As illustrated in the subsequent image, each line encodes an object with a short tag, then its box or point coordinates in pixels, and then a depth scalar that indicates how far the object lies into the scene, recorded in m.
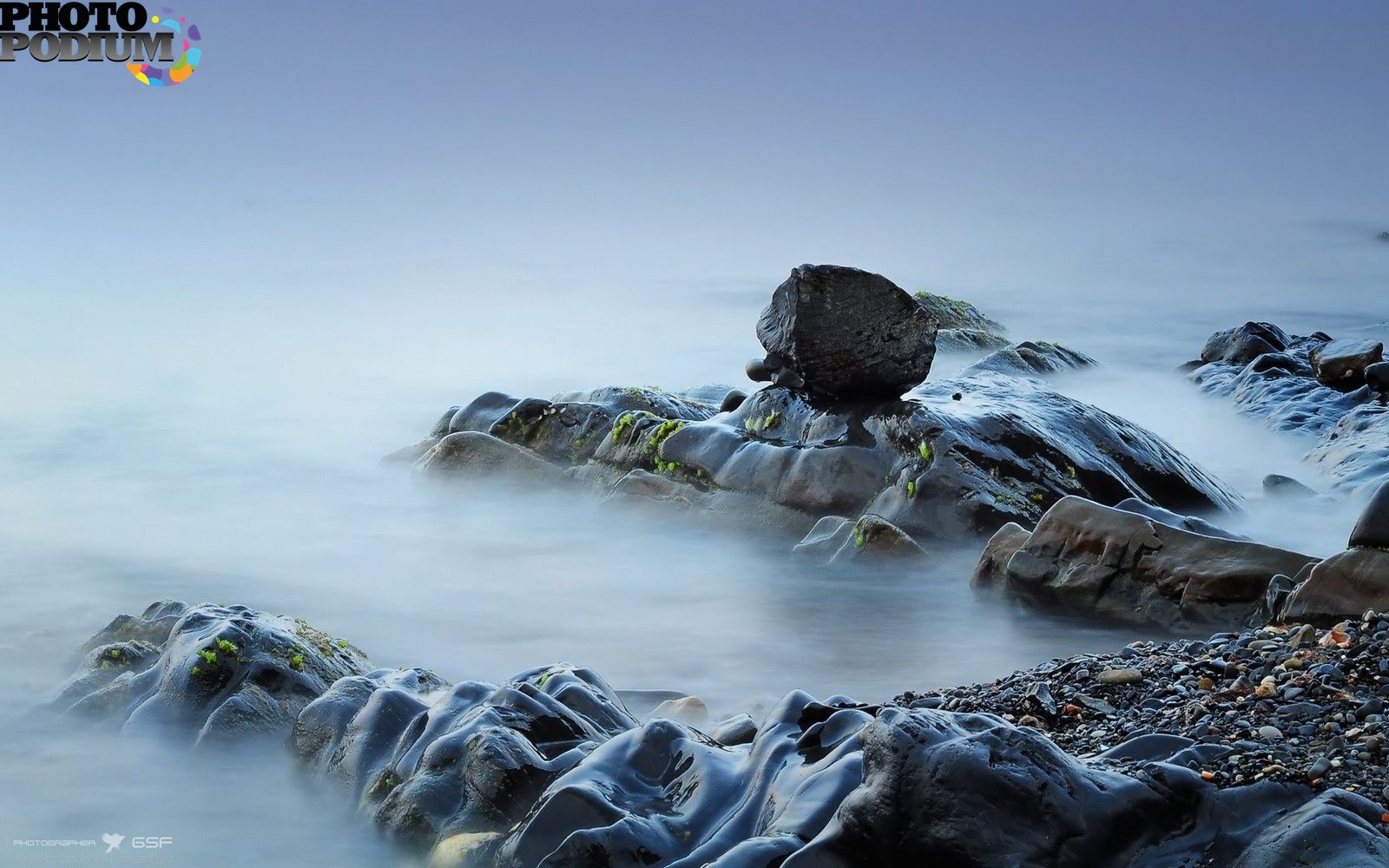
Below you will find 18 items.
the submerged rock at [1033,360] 18.20
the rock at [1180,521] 7.88
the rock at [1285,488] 11.61
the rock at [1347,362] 16.68
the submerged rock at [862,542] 9.03
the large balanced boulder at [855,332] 10.61
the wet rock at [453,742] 4.55
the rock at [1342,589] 5.66
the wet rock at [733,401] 11.91
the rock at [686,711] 6.16
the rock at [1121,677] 4.95
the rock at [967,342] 20.59
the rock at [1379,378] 16.02
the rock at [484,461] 12.20
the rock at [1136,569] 6.92
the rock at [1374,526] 5.93
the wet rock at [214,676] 5.79
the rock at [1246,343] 21.28
